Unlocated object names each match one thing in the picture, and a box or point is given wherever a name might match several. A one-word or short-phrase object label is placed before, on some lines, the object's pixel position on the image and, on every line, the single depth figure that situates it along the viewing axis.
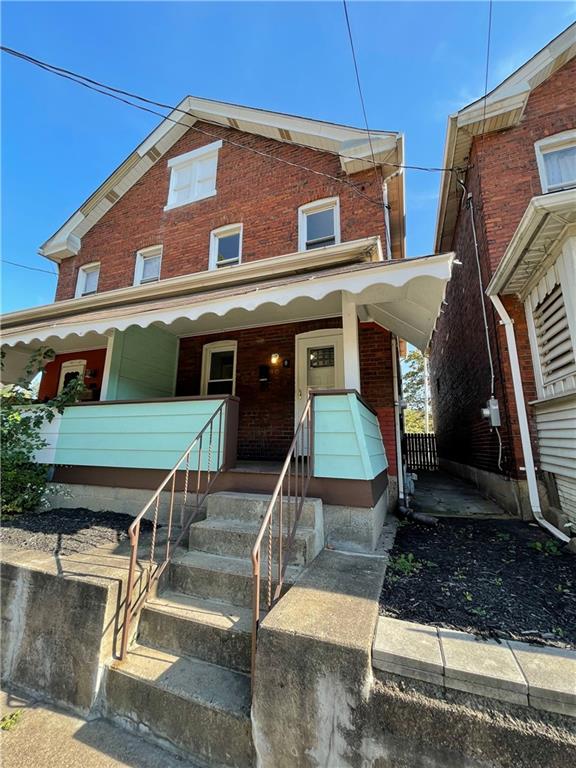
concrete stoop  2.11
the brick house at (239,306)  4.32
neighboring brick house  4.23
